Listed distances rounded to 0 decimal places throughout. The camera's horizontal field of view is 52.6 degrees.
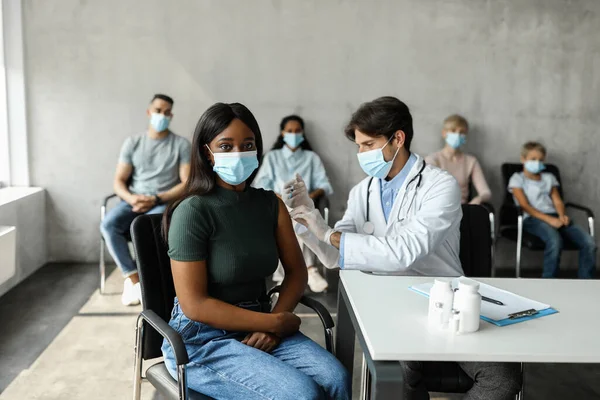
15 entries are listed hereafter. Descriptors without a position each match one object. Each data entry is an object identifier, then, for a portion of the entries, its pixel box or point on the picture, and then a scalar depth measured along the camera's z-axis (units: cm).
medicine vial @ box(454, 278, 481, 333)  144
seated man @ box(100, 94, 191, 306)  399
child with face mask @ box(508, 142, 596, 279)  414
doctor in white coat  206
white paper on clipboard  160
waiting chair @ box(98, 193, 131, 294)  389
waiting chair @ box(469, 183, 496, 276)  435
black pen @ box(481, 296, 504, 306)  169
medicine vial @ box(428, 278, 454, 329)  148
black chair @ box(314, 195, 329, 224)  429
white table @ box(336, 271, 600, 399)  134
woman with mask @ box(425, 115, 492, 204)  448
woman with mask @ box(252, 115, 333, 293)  440
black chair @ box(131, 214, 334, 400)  183
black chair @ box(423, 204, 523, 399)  225
